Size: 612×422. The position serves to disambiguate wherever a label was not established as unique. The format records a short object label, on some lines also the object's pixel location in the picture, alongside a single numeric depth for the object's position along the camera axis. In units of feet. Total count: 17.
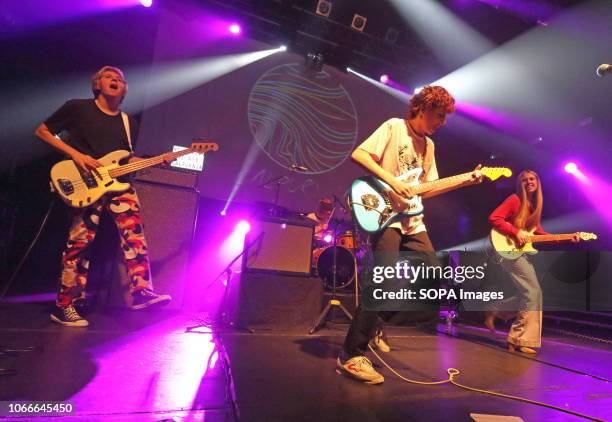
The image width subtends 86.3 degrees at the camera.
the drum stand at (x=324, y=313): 11.35
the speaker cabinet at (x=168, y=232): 12.35
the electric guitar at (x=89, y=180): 9.09
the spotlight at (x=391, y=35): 21.84
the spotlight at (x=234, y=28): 21.02
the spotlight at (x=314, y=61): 21.63
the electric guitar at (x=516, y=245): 12.21
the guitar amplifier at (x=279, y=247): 12.41
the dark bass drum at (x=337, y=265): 15.35
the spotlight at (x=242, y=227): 18.44
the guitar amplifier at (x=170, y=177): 12.75
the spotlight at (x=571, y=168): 25.38
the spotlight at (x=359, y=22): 20.84
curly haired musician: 6.94
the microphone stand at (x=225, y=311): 11.27
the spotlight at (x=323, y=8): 19.98
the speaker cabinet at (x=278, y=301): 11.48
